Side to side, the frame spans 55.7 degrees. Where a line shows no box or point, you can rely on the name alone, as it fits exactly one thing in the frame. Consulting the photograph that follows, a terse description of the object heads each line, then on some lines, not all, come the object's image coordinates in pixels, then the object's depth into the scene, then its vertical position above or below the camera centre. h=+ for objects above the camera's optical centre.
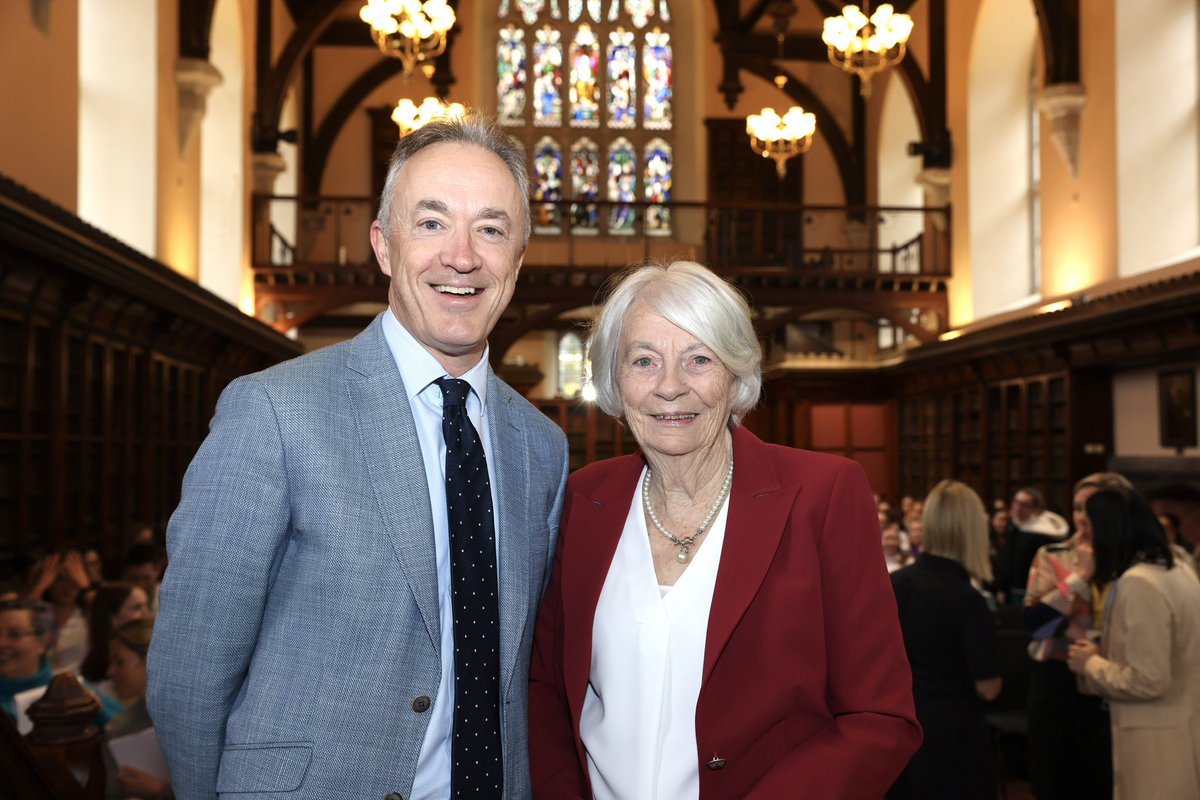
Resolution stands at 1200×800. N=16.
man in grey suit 1.65 -0.21
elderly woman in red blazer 1.89 -0.33
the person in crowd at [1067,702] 4.09 -1.07
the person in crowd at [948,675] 3.74 -0.88
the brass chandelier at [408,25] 10.84 +3.81
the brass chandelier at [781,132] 13.97 +3.54
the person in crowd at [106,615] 4.07 -0.76
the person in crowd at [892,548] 7.28 -0.84
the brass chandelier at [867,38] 11.33 +3.84
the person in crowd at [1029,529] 7.88 -0.83
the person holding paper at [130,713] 3.10 -0.85
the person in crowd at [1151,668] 3.50 -0.79
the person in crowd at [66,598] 4.50 -0.88
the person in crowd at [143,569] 6.22 -0.83
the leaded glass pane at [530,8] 21.06 +7.64
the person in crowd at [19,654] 3.92 -0.80
